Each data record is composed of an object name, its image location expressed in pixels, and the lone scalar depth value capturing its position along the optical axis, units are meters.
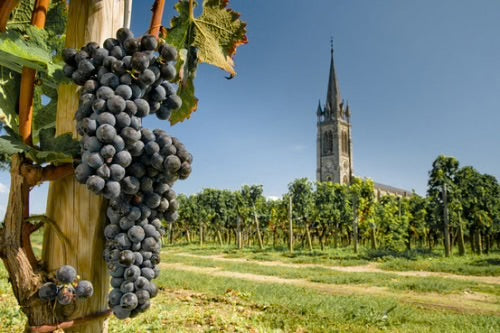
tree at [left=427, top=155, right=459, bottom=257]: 8.71
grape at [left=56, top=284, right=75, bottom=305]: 0.30
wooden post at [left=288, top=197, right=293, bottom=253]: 9.15
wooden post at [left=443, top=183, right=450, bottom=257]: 7.96
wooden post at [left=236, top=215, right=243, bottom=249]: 10.42
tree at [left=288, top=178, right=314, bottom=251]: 10.82
